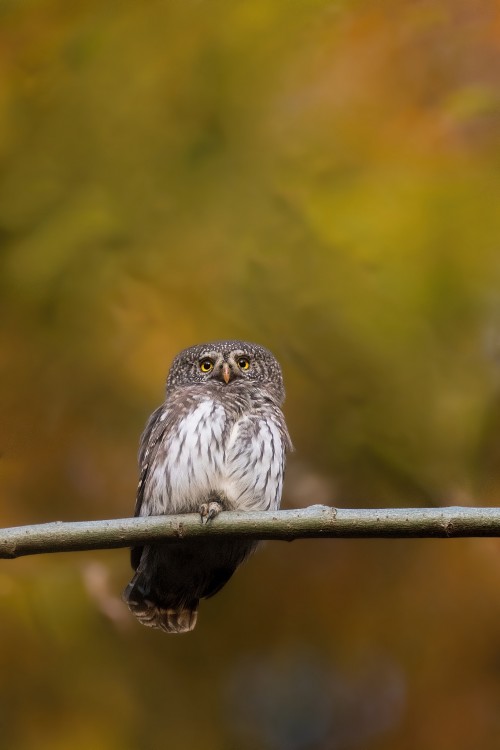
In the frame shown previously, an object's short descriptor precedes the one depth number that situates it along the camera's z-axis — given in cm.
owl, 941
